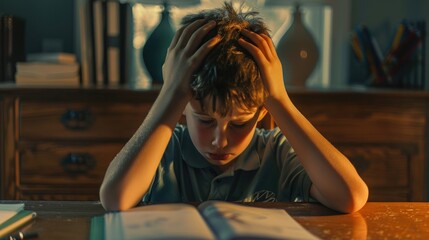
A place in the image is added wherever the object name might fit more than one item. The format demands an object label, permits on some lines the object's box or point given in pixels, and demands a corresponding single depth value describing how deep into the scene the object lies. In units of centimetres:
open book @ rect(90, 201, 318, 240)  90
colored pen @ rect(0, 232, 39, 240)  98
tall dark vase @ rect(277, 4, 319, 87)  284
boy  125
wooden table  103
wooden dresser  251
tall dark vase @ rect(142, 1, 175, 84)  275
